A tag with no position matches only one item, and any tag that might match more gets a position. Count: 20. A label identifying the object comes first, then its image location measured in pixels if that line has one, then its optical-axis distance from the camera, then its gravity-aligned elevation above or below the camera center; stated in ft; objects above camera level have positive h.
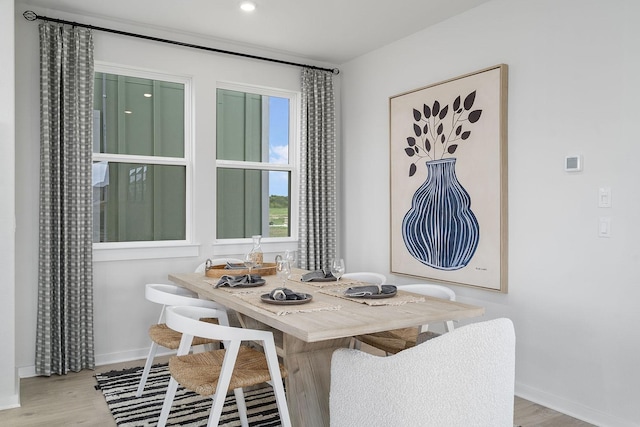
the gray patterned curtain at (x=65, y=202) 11.66 +0.12
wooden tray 10.82 -1.32
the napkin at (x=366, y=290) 8.41 -1.35
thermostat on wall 9.60 +0.87
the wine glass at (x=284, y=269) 8.85 -1.03
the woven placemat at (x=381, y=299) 8.02 -1.44
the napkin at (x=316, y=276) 10.16 -1.34
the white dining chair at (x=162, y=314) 8.89 -1.92
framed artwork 11.11 +0.69
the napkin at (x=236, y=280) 9.41 -1.33
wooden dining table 6.64 -1.48
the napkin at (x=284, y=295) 7.98 -1.35
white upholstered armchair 5.69 -1.98
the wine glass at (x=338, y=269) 9.77 -1.13
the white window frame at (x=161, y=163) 12.92 +0.58
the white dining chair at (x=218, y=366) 6.92 -2.36
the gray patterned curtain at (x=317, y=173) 15.47 +1.08
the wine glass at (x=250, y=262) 10.78 -1.12
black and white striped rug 9.28 -3.81
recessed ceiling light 11.61 +4.60
